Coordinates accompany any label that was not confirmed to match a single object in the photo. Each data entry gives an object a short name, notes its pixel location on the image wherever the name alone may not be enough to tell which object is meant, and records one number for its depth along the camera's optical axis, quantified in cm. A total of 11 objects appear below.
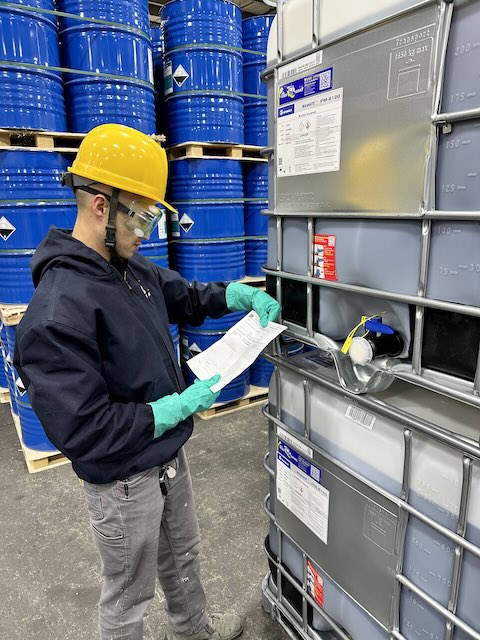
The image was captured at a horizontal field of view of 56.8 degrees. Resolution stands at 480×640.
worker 128
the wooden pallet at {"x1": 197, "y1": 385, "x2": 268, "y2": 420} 410
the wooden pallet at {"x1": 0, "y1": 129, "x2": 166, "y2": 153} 293
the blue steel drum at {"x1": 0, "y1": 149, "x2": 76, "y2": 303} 295
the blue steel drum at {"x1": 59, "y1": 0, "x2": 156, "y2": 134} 304
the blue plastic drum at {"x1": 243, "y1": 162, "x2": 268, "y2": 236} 411
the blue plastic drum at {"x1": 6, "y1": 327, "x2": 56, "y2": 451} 329
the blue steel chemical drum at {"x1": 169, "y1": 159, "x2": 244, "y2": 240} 371
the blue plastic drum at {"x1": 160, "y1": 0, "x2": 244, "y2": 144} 343
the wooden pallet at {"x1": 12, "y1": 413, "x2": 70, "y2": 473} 331
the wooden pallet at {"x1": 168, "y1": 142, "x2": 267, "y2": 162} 363
